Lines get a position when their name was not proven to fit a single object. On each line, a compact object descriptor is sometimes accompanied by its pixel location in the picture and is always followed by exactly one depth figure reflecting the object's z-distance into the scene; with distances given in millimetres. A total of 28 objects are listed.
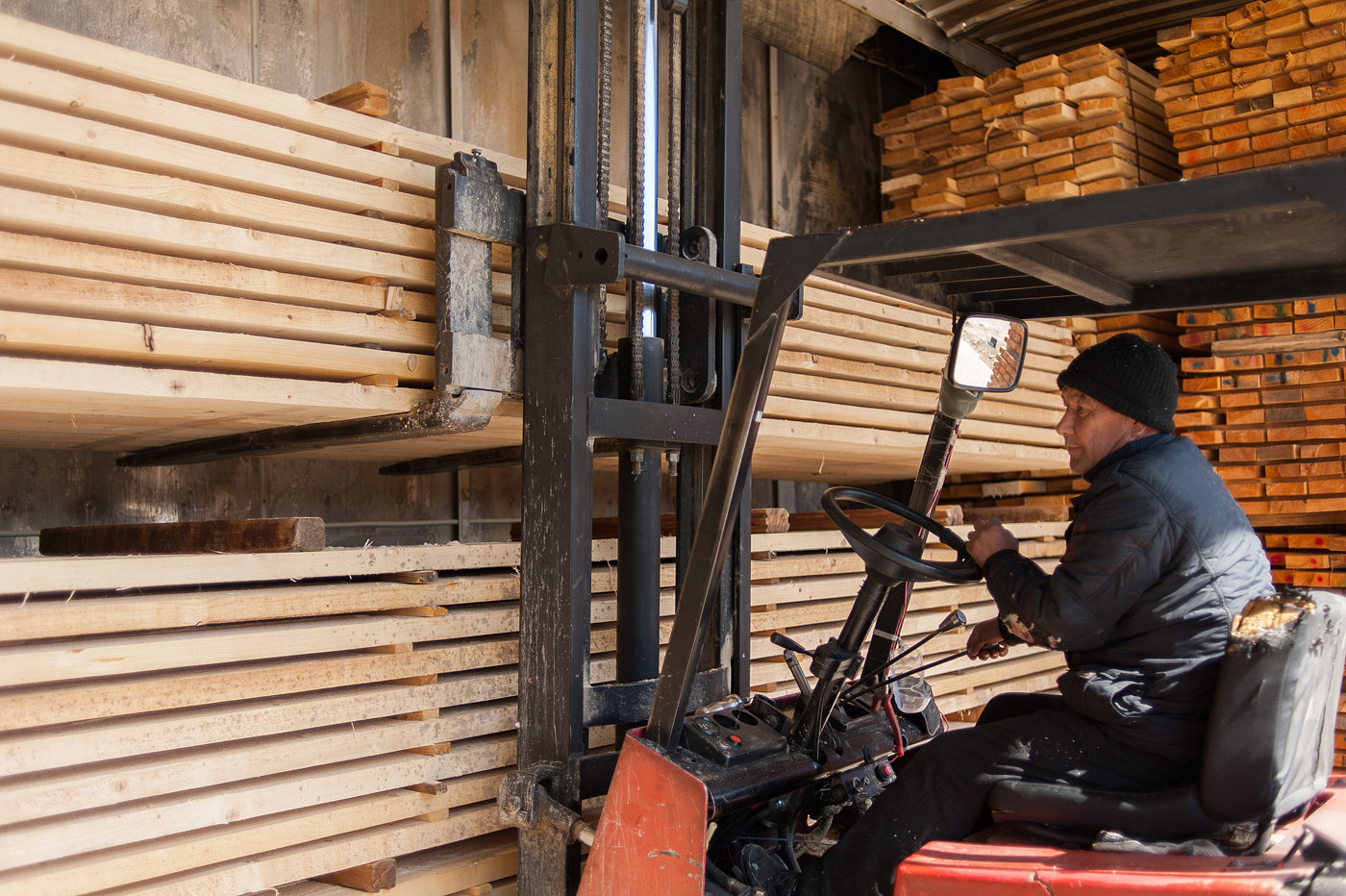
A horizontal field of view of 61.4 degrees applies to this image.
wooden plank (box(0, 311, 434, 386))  2555
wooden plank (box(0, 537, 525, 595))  2605
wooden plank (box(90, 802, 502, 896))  2832
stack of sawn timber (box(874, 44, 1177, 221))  6418
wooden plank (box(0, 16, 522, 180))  2596
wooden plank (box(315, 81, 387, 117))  3328
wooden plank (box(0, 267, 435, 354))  2566
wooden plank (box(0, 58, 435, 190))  2582
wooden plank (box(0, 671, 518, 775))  2576
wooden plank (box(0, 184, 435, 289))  2555
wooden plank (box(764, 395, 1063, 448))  4414
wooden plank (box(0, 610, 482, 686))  2580
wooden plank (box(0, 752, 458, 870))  2537
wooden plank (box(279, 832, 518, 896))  3246
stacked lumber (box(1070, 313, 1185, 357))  6602
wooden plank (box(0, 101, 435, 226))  2570
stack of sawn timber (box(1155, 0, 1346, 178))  5895
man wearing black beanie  2297
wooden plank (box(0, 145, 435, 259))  2568
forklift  2102
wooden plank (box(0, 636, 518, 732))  2602
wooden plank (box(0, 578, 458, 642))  2605
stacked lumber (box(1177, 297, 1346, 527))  6203
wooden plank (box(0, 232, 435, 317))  2566
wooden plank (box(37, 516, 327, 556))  3080
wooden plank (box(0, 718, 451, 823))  2557
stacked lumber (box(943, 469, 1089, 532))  6869
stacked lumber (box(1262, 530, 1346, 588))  6406
